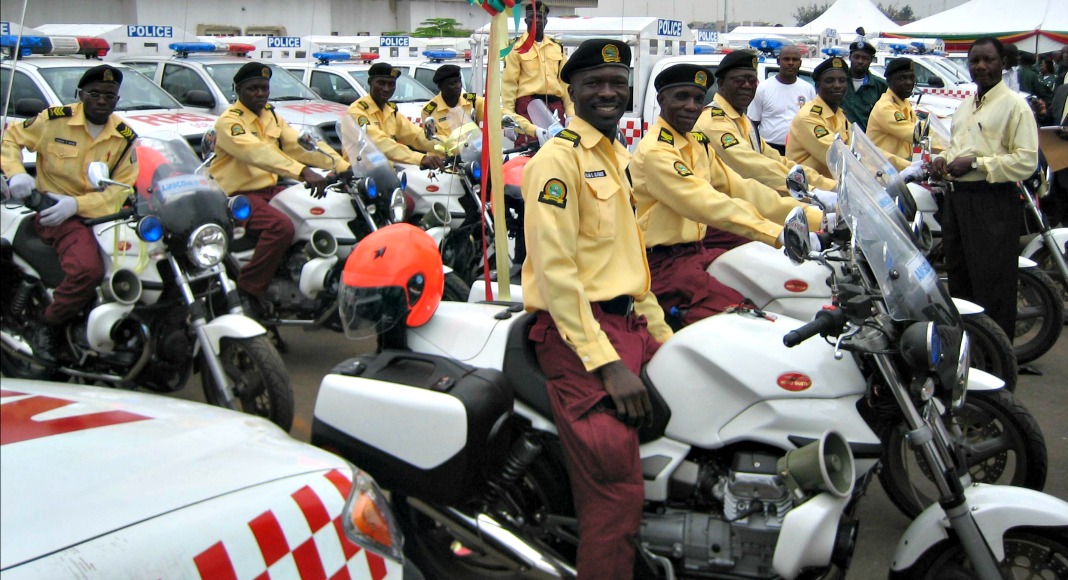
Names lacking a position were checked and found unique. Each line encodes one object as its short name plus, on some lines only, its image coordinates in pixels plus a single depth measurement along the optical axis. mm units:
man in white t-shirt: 8586
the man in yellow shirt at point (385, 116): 7285
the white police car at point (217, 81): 12016
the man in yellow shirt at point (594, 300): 2697
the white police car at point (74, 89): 9488
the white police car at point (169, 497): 1480
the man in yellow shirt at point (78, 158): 4641
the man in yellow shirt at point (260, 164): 5672
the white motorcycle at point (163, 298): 4156
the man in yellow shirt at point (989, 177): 5016
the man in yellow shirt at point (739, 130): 4891
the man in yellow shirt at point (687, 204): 3711
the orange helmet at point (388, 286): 3051
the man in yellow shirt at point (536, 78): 7855
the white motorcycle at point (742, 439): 2549
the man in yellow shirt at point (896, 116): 6195
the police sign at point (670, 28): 10056
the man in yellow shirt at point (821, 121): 5656
